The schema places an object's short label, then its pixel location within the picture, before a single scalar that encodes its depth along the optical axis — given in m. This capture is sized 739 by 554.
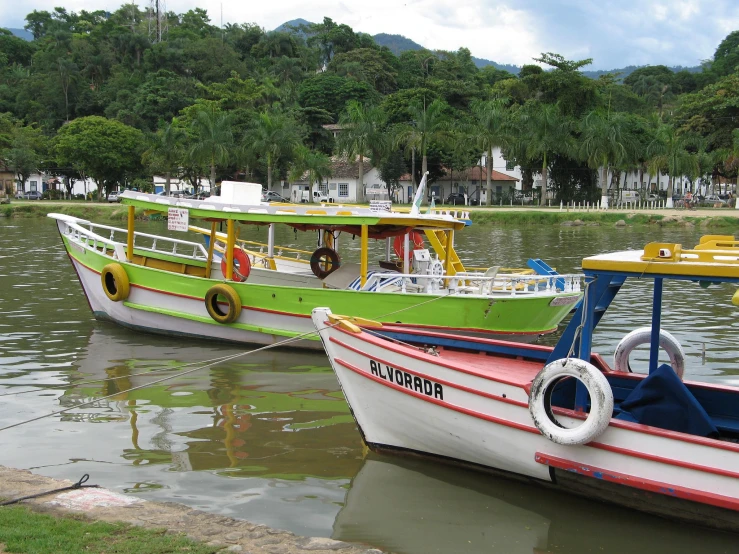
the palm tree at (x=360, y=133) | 67.69
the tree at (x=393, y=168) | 73.81
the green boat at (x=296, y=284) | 14.18
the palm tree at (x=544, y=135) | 64.75
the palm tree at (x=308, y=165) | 69.38
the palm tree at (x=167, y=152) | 71.44
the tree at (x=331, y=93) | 91.19
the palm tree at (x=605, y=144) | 60.69
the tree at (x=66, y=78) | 106.06
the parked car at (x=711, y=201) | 66.03
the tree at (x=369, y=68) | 108.62
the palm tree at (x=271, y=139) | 68.25
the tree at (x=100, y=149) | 75.44
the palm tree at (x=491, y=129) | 64.44
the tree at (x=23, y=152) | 79.50
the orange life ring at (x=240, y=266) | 15.87
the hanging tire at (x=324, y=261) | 16.84
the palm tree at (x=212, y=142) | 66.12
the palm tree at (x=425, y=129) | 65.81
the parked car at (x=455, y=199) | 75.94
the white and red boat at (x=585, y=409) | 7.29
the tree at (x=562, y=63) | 74.56
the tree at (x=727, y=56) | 112.36
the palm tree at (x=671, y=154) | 62.62
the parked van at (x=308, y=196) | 79.24
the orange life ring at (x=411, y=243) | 16.86
